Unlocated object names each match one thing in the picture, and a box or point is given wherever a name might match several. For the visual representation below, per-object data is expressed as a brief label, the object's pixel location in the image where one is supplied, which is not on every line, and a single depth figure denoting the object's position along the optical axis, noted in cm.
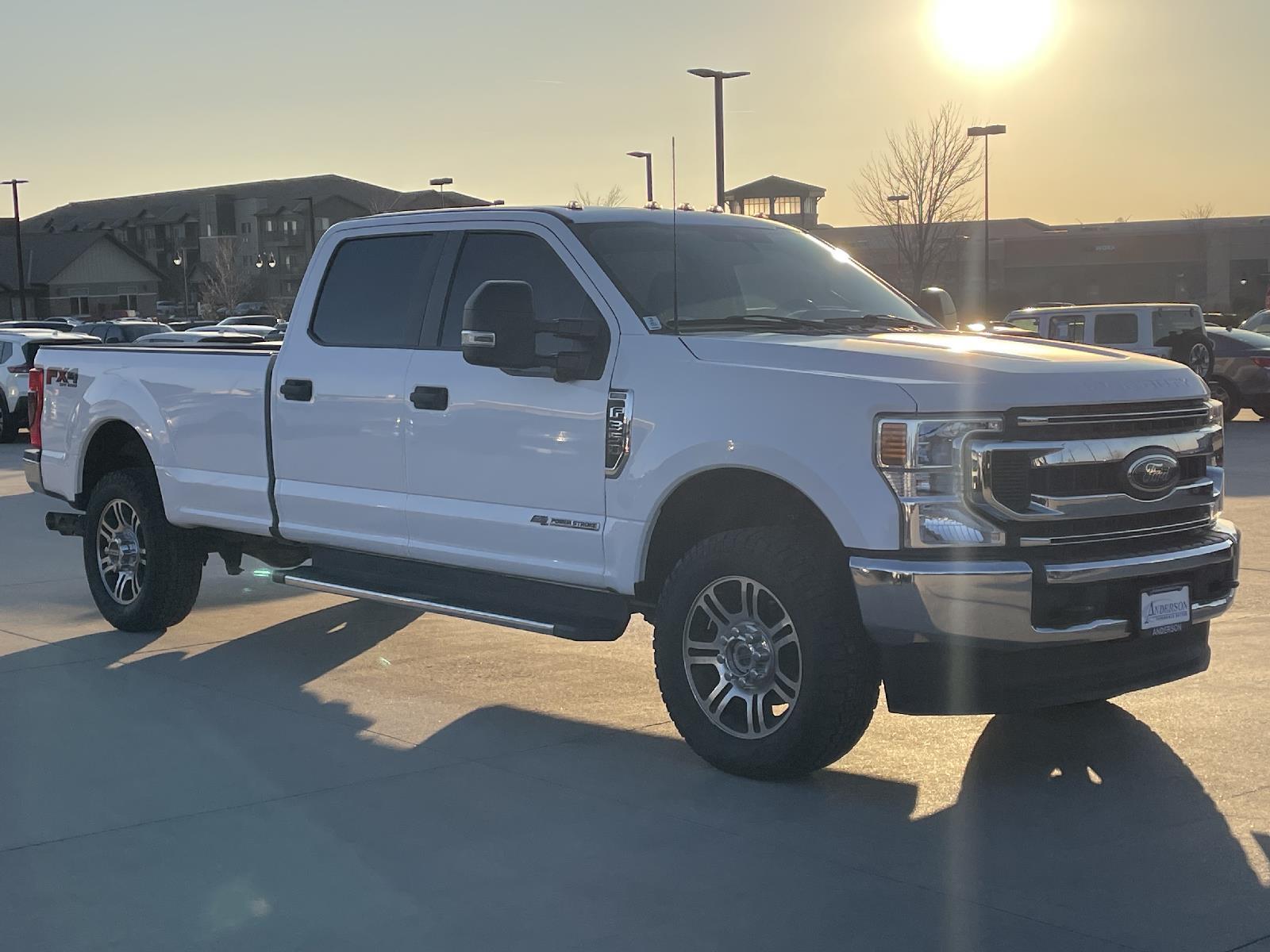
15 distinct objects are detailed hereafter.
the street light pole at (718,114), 2233
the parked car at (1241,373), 2323
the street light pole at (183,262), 9456
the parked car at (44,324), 3306
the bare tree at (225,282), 7881
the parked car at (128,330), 3941
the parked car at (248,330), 2875
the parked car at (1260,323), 3100
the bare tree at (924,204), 4403
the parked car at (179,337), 2284
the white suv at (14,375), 2417
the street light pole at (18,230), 7006
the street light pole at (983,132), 4450
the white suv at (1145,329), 2233
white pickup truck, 513
